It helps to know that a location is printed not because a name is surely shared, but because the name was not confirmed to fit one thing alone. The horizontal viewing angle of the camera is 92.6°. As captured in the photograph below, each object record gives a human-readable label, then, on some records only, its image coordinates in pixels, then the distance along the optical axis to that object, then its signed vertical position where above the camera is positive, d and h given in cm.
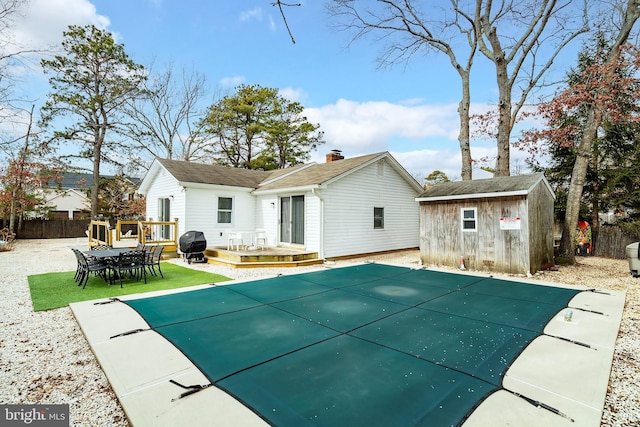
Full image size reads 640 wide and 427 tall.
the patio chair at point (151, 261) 817 -96
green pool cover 270 -154
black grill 1110 -70
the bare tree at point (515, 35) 1309 +852
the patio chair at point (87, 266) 725 -95
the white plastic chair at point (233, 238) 1159 -52
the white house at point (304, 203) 1177 +94
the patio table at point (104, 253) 748 -69
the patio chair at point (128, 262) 747 -89
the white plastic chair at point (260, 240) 1286 -62
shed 883 -2
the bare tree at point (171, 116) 2384 +920
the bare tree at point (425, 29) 1448 +991
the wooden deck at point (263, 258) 1027 -115
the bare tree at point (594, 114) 1066 +397
